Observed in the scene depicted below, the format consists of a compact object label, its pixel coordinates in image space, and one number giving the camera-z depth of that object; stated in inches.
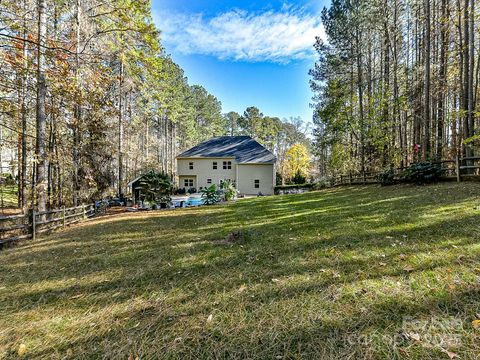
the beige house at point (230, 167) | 976.3
